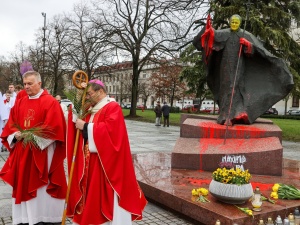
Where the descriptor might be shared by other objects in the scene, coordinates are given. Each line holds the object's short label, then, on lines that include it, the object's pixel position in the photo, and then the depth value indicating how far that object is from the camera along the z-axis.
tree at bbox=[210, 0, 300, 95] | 14.39
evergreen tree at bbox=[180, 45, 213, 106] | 16.62
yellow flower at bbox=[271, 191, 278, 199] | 3.94
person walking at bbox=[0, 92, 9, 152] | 8.04
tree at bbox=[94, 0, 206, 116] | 20.47
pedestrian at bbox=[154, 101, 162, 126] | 18.31
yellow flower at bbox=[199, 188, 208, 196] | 3.86
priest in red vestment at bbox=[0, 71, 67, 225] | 3.38
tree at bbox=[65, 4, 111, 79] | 21.21
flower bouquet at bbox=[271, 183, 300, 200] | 3.93
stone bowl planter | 3.50
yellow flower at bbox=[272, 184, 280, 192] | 4.05
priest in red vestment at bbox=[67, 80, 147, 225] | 2.79
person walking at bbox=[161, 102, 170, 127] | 17.59
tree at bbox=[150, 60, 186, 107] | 40.79
